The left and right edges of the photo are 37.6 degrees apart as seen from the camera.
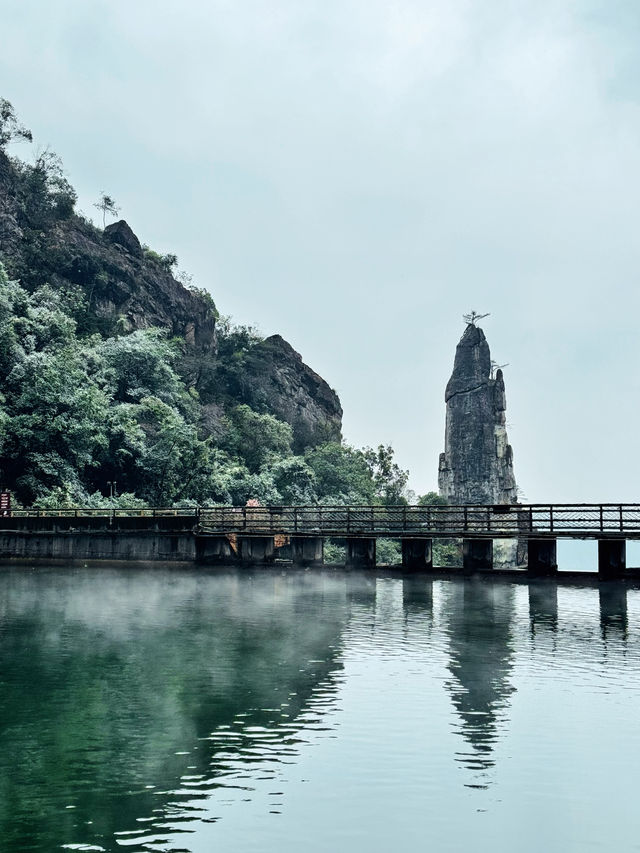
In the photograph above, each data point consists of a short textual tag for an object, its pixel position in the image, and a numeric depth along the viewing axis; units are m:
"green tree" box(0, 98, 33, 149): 118.00
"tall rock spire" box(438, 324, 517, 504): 161.75
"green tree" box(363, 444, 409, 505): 129.75
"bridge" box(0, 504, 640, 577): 46.62
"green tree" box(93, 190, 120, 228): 135.12
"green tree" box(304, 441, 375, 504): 107.44
